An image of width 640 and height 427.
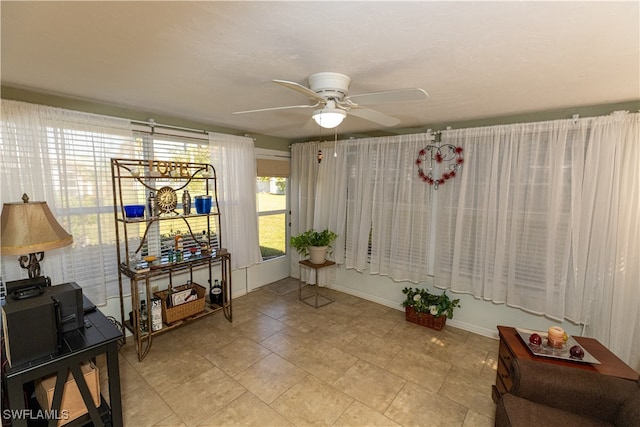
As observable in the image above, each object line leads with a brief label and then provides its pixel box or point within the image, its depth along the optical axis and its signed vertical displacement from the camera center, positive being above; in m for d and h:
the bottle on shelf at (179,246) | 2.93 -0.64
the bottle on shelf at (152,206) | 2.83 -0.19
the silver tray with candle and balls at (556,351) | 1.82 -1.05
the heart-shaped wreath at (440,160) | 3.12 +0.34
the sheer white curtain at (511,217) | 2.61 -0.25
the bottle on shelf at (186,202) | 3.03 -0.16
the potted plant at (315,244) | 3.83 -0.73
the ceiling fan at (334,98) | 1.65 +0.54
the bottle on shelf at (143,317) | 2.82 -1.29
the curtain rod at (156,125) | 2.89 +0.66
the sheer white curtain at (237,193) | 3.56 -0.06
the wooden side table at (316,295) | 3.80 -1.47
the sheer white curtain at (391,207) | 3.41 -0.21
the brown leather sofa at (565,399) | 1.47 -1.11
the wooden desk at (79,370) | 1.46 -0.99
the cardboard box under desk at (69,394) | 1.62 -1.21
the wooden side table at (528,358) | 1.74 -1.07
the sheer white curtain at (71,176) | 2.19 +0.08
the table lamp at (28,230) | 1.71 -0.27
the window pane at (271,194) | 4.36 -0.09
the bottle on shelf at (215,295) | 3.44 -1.28
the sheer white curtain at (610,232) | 2.31 -0.33
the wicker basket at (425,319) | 3.23 -1.48
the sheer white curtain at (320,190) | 4.05 -0.02
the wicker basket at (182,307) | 2.89 -1.24
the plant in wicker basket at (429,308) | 3.21 -1.34
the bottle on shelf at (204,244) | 3.22 -0.66
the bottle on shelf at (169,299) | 2.91 -1.13
